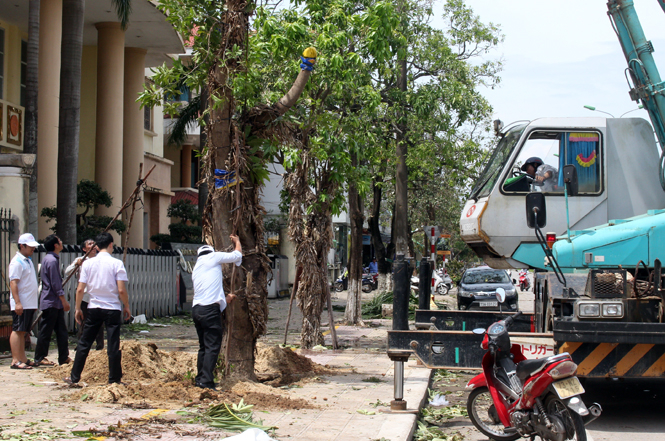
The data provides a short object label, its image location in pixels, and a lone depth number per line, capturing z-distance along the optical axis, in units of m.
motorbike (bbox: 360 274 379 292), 33.91
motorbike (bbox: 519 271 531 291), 41.09
